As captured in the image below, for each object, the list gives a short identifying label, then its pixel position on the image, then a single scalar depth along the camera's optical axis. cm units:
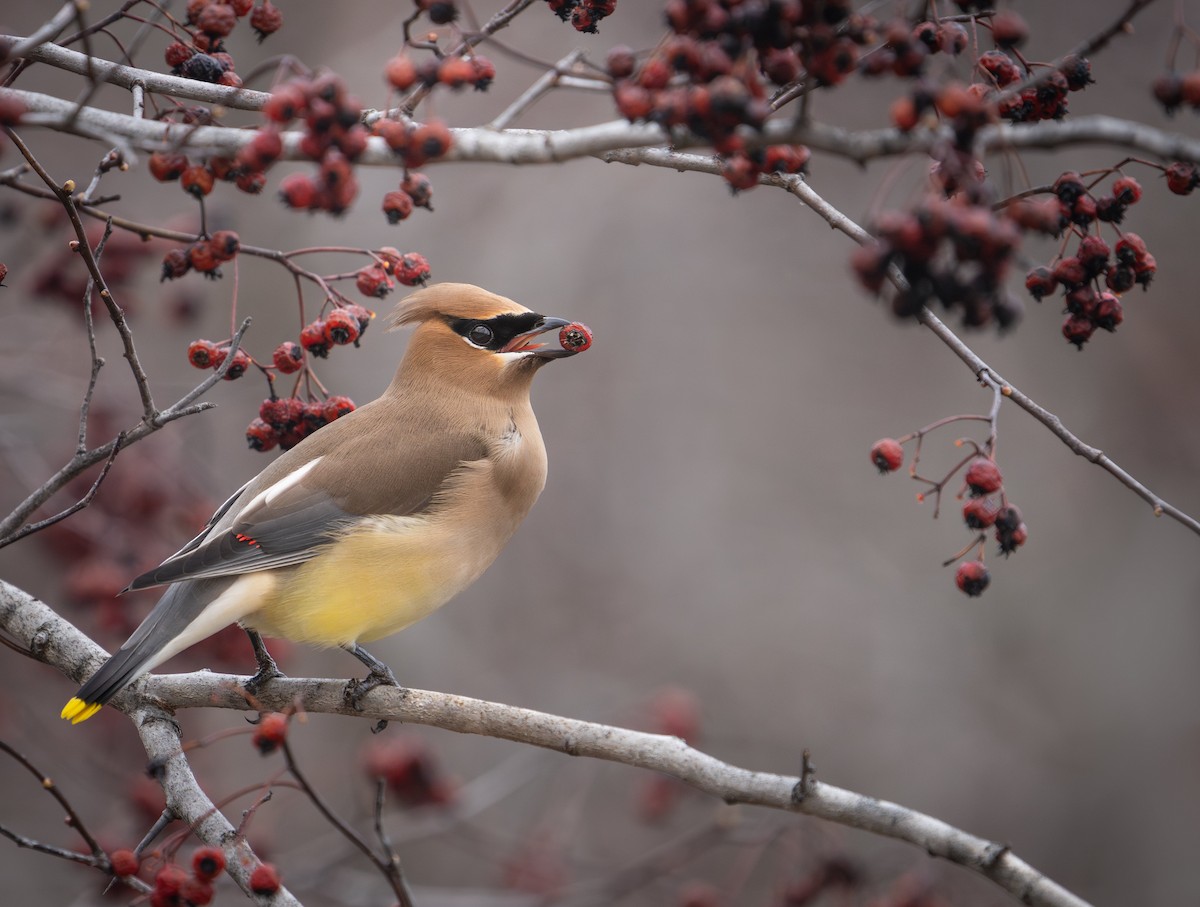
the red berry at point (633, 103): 452
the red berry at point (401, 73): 499
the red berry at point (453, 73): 498
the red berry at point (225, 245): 593
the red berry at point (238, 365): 652
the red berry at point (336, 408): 693
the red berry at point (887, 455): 615
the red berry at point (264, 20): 629
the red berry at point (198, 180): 516
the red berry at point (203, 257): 599
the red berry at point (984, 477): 561
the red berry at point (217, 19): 591
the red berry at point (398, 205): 551
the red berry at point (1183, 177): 539
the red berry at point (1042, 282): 586
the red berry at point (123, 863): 555
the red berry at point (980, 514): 565
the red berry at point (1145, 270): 579
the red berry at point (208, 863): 554
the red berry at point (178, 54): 607
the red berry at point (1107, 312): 578
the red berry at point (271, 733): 525
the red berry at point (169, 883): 557
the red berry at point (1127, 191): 563
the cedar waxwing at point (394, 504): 725
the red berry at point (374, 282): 648
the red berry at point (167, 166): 522
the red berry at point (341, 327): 634
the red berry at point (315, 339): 635
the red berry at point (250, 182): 535
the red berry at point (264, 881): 553
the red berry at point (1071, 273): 576
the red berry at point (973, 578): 586
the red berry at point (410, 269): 658
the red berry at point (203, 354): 654
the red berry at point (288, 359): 666
